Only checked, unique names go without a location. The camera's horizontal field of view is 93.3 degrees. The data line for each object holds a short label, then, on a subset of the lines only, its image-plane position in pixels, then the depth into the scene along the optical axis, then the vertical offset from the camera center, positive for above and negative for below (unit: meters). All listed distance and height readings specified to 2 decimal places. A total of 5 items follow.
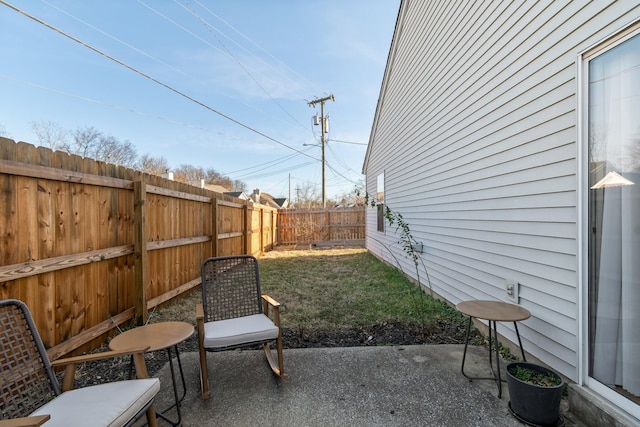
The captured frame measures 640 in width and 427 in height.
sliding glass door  1.71 -0.05
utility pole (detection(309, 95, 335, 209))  17.13 +5.06
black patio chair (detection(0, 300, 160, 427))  1.36 -0.91
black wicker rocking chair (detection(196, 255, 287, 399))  2.24 -0.94
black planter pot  1.82 -1.19
